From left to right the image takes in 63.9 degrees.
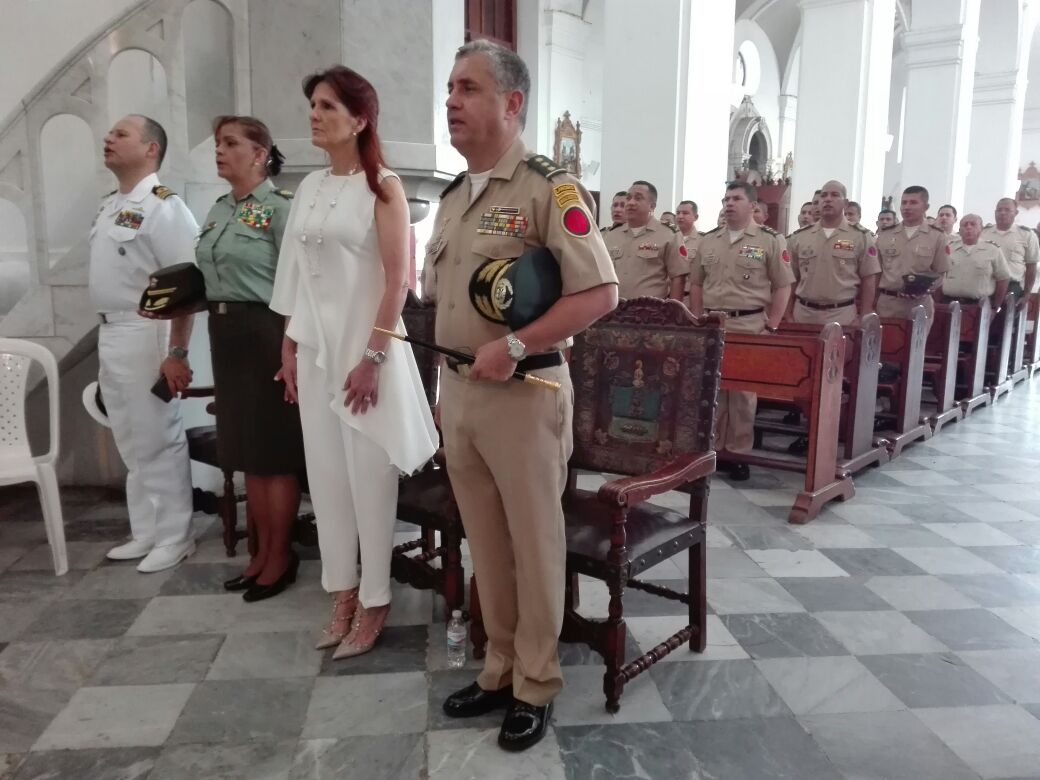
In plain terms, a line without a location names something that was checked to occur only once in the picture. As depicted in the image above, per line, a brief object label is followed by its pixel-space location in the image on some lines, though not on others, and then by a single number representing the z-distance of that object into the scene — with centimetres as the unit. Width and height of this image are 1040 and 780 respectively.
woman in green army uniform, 273
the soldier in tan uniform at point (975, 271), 769
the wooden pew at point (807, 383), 399
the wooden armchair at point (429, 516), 253
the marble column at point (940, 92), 1073
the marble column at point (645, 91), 621
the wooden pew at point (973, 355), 681
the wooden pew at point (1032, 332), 925
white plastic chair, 314
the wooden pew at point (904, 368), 525
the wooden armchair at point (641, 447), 219
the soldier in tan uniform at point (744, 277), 487
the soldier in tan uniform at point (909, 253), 669
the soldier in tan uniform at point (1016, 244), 844
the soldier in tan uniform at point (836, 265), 581
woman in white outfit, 227
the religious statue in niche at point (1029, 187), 2098
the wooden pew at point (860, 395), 445
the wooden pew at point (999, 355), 757
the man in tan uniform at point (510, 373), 176
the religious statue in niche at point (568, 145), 1223
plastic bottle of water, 241
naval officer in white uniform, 307
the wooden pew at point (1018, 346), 838
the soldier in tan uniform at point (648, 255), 554
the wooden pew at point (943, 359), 609
